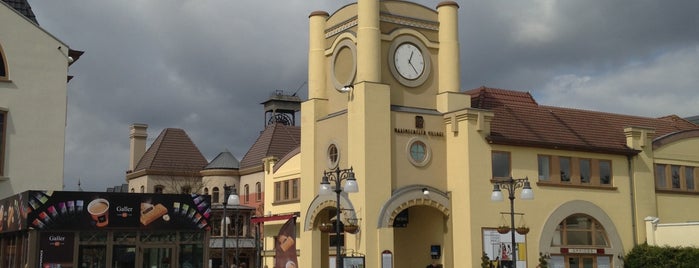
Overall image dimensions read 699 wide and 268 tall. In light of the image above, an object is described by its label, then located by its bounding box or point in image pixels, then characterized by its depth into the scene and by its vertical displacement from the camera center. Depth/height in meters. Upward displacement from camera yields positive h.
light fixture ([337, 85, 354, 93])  33.93 +6.87
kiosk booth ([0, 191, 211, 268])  27.55 +1.05
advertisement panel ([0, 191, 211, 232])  27.61 +1.69
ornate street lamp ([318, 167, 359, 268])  22.75 +1.92
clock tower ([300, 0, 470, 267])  33.31 +5.84
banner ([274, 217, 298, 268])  37.34 +0.56
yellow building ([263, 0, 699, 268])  33.78 +4.17
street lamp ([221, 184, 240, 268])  26.00 +1.94
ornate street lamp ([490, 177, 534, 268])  26.65 +2.01
